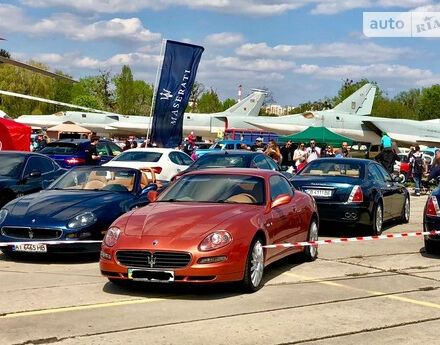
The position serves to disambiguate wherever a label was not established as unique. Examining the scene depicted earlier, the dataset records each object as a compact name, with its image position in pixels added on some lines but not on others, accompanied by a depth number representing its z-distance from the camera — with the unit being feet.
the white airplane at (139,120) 214.69
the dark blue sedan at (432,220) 35.06
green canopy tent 122.21
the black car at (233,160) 54.54
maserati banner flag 78.95
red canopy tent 81.15
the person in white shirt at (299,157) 87.10
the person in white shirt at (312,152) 85.87
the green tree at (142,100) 347.36
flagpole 78.95
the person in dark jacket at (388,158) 89.51
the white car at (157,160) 65.92
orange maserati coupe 24.17
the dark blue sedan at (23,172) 44.75
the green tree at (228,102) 480.23
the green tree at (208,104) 386.11
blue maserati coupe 31.76
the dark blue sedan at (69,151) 82.17
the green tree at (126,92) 334.44
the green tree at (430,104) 361.71
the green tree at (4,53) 341.27
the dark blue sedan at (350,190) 42.55
